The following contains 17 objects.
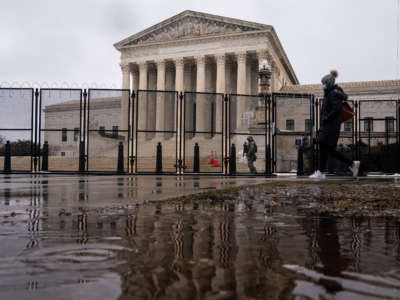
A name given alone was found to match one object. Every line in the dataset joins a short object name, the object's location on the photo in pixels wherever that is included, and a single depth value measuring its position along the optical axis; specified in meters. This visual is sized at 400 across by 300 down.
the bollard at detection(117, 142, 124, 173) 13.53
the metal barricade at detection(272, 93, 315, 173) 14.61
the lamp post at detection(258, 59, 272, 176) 18.05
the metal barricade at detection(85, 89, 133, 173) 14.27
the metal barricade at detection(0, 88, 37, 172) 13.63
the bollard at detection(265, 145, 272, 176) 13.43
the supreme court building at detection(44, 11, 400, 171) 42.06
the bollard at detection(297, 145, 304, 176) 13.47
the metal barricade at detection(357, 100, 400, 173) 14.90
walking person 8.29
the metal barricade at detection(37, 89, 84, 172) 13.77
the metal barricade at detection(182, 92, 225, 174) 14.84
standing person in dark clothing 15.42
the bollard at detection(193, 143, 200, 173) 14.08
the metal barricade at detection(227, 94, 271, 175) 16.42
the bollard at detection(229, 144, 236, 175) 13.80
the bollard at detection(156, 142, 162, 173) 13.77
